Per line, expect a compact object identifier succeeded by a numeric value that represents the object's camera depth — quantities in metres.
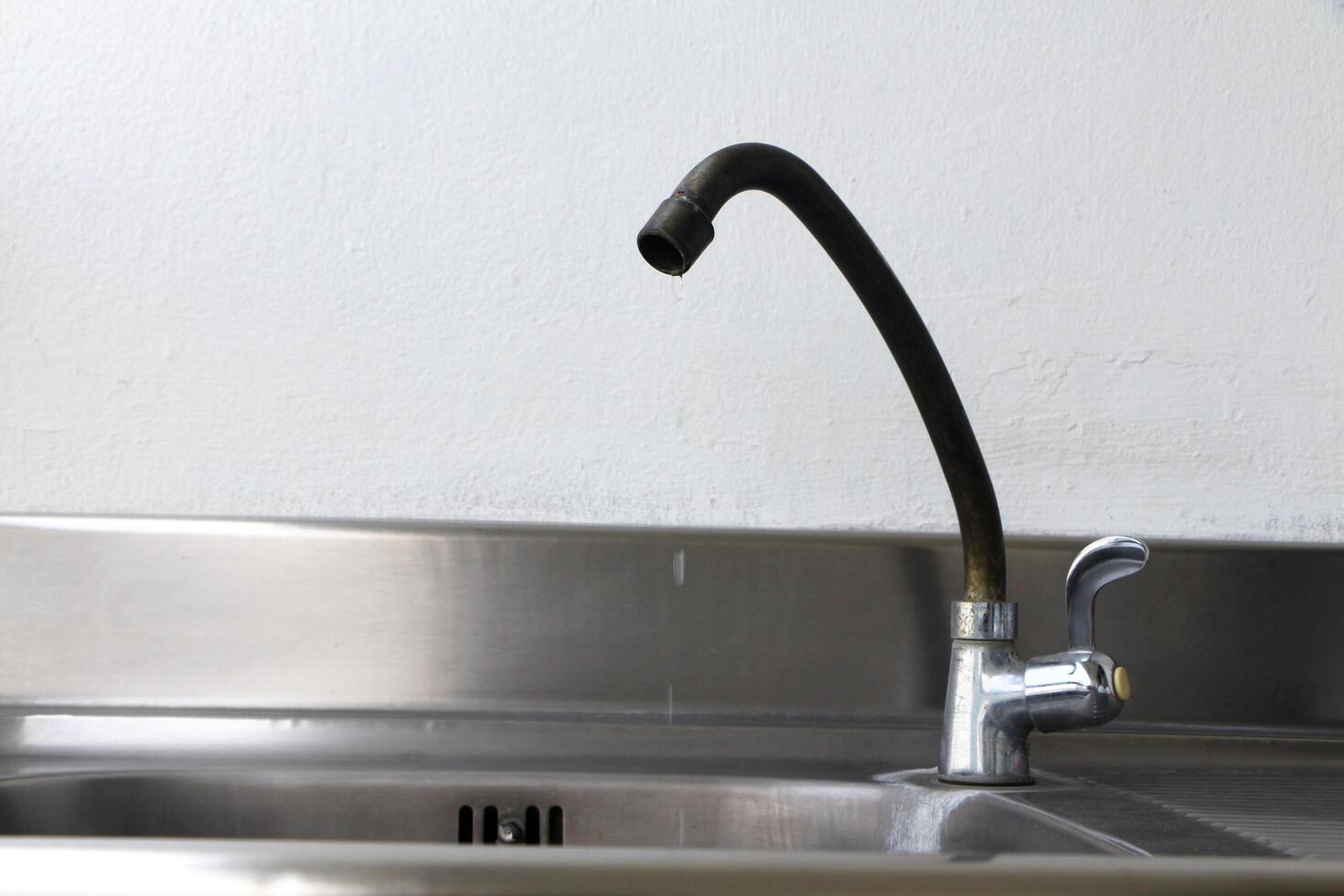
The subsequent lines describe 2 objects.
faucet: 1.49
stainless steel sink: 1.54
